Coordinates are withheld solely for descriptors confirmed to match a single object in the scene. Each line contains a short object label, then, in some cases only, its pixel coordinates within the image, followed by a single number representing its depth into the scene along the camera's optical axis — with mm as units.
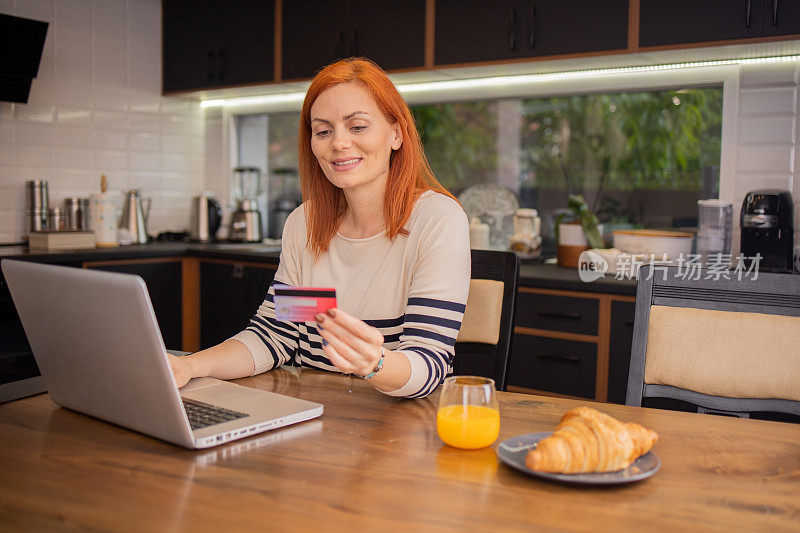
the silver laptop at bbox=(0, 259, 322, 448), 899
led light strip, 2895
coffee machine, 2529
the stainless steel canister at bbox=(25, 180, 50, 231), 3510
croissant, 854
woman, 1383
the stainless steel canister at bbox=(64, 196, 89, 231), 3680
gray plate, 846
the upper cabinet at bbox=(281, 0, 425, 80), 3279
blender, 3984
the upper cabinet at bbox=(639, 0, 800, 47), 2465
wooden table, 768
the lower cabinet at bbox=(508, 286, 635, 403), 2516
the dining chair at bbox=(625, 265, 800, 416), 1271
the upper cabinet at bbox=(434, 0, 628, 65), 2797
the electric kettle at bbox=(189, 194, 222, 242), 4098
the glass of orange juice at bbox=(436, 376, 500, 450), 963
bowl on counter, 2734
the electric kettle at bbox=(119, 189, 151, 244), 3857
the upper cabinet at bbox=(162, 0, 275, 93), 3787
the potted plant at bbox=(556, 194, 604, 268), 2926
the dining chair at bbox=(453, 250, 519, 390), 1578
